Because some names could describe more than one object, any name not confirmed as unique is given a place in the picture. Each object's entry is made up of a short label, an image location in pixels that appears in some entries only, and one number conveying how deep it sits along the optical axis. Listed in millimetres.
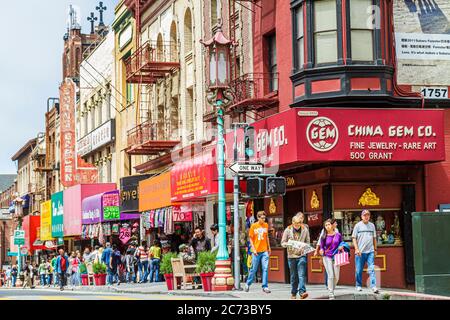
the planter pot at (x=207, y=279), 24844
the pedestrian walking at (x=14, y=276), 65900
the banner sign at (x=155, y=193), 35350
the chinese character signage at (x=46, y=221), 64250
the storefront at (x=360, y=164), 24781
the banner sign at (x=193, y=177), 29938
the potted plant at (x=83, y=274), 40062
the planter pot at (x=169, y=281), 27688
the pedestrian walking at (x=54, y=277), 48338
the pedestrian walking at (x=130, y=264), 37844
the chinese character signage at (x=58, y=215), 58844
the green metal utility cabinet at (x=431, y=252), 22719
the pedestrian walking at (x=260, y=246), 23016
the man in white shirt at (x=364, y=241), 22156
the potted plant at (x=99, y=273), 37094
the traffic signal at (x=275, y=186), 22125
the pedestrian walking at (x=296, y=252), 20377
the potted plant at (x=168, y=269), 27719
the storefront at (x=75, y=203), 52544
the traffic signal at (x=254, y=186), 22078
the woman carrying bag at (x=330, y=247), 20922
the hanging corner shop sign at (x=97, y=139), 51219
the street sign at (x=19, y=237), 68625
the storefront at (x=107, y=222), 43656
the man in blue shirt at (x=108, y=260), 35031
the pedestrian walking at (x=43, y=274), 53625
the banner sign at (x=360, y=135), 24641
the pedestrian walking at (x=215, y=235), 27812
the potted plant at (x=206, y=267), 24875
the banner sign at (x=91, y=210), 46619
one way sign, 23156
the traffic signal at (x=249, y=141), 23453
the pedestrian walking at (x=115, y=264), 36031
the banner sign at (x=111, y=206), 44469
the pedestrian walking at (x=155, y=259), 35219
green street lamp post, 23891
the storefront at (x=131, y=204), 41875
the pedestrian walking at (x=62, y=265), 37384
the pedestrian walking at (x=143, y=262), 36031
